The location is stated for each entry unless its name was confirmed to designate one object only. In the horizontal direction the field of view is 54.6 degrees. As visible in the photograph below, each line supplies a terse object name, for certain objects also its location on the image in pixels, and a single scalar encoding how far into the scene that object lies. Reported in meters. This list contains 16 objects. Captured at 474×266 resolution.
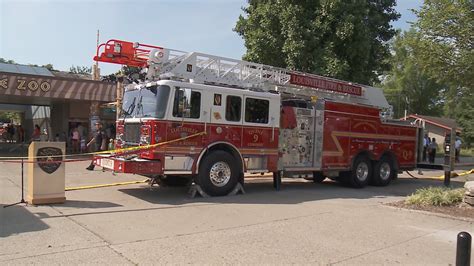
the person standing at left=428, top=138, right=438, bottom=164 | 24.85
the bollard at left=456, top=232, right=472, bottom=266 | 4.22
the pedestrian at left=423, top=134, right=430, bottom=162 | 17.31
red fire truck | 10.22
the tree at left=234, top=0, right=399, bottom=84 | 19.12
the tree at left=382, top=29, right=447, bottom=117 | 59.09
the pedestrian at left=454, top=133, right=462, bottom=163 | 28.62
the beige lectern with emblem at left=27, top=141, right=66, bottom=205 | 8.91
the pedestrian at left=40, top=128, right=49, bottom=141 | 25.89
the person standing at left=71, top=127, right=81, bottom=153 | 24.23
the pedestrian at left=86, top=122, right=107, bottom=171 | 19.32
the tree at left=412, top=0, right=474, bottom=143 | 10.33
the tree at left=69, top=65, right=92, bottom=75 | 76.89
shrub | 10.16
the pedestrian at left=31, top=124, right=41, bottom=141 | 24.82
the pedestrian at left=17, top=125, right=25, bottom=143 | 36.31
